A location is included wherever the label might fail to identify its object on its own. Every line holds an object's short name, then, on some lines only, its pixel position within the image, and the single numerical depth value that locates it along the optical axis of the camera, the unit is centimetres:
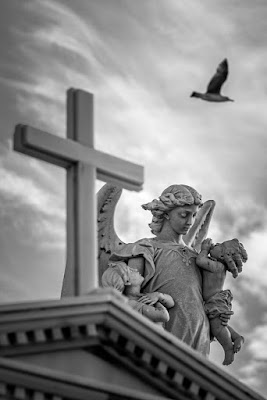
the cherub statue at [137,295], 1739
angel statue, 1812
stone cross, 1409
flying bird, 1877
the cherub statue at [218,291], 1855
